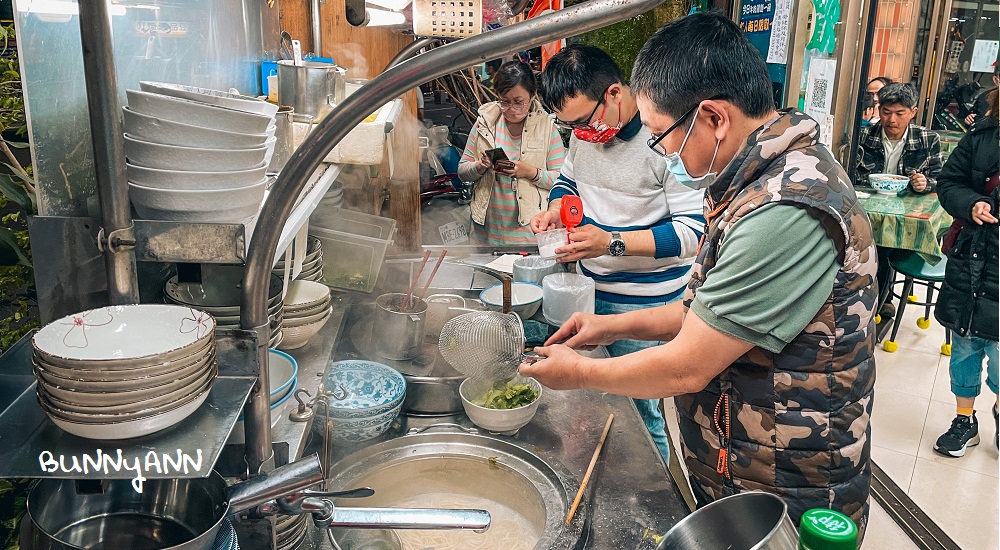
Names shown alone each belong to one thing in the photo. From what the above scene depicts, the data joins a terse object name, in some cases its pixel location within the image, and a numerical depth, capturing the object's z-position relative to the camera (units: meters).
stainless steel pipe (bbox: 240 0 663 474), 0.94
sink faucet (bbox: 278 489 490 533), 1.14
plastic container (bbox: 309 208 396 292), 2.68
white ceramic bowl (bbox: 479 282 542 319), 2.71
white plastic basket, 2.50
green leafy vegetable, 2.07
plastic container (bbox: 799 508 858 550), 0.74
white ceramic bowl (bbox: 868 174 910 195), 5.79
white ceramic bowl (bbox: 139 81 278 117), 1.19
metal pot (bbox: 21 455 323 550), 1.00
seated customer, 5.82
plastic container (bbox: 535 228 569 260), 2.87
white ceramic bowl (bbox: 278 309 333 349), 1.99
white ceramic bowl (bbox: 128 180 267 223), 1.14
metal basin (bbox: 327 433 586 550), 1.77
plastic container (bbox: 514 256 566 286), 3.00
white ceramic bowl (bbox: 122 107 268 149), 1.13
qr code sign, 5.20
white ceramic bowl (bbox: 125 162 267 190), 1.14
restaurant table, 5.14
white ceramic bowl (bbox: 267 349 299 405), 1.55
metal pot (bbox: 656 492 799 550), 1.08
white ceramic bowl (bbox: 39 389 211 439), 0.89
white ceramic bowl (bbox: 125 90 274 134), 1.12
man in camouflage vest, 1.40
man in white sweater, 2.75
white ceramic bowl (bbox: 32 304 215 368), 0.96
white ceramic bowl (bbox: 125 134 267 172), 1.14
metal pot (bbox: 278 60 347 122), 2.09
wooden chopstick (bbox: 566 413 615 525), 1.63
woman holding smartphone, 4.38
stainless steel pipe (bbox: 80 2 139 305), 1.01
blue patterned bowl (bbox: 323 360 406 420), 1.89
